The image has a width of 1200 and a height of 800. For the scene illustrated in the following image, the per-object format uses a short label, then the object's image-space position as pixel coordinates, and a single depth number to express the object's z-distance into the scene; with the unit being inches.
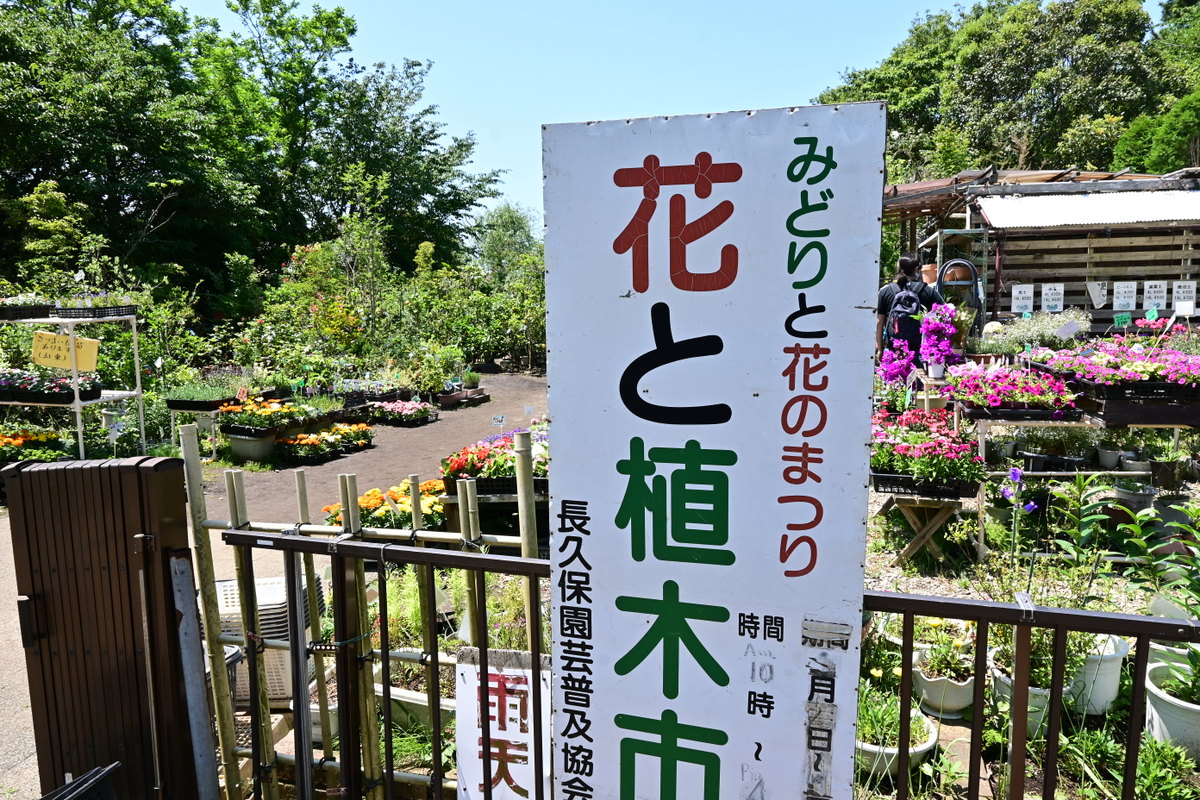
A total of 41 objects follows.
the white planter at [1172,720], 109.4
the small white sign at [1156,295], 443.5
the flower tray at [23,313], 276.2
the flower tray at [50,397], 308.3
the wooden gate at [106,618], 91.4
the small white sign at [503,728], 87.7
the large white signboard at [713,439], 62.2
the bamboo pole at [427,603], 83.9
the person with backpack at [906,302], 274.1
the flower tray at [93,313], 276.5
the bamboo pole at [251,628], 96.5
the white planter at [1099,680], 117.5
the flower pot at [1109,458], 237.0
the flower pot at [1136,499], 193.5
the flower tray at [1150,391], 184.7
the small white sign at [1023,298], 458.3
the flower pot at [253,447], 367.6
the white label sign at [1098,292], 461.1
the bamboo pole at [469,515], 111.6
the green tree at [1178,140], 869.2
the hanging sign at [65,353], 268.2
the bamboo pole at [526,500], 109.3
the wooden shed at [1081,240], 446.0
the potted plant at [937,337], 231.5
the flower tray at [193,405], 376.8
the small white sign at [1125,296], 454.9
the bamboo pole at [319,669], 104.3
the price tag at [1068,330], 320.3
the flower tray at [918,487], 178.7
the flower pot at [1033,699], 113.5
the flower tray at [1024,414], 191.5
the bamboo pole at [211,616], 101.0
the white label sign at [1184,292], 442.6
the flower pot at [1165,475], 230.5
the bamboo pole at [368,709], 100.5
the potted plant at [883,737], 109.3
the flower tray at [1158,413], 185.3
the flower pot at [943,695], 125.7
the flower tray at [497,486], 200.8
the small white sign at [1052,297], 456.8
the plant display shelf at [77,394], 276.7
